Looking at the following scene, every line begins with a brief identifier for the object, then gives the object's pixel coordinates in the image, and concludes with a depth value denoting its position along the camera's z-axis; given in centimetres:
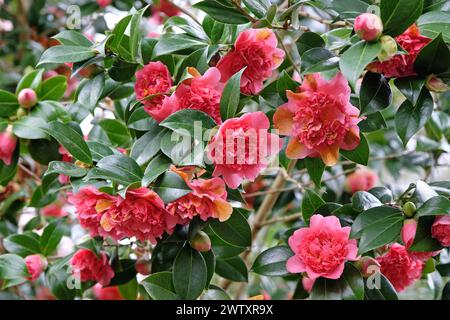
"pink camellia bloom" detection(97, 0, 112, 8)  184
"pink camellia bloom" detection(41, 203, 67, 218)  200
